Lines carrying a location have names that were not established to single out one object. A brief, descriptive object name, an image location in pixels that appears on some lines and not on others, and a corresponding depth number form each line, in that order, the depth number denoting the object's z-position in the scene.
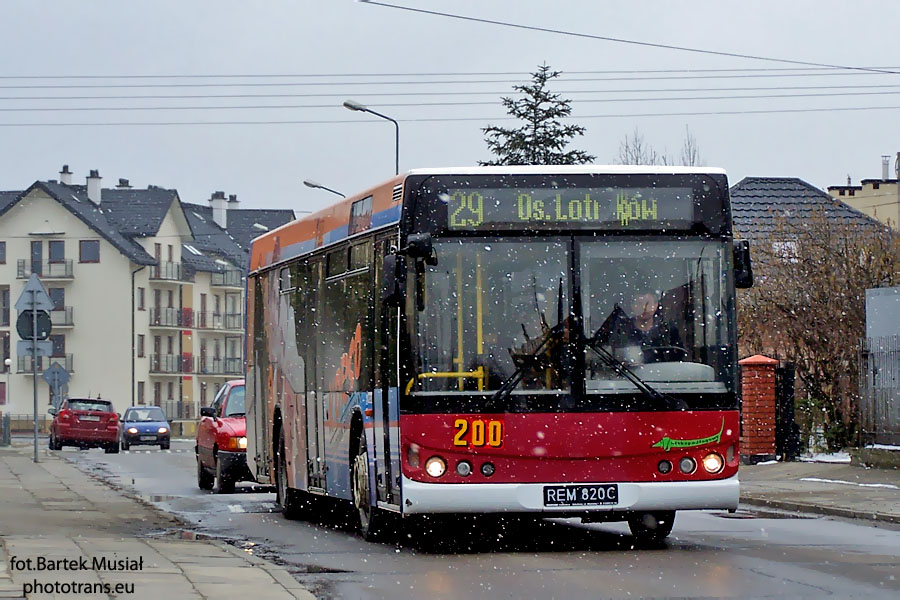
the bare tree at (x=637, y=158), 64.62
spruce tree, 68.75
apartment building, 102.25
